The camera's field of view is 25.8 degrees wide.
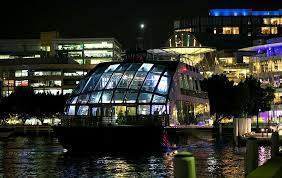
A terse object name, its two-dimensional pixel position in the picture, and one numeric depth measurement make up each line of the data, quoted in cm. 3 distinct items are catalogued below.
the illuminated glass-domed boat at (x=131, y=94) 5528
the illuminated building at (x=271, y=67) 17325
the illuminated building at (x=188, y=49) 8651
